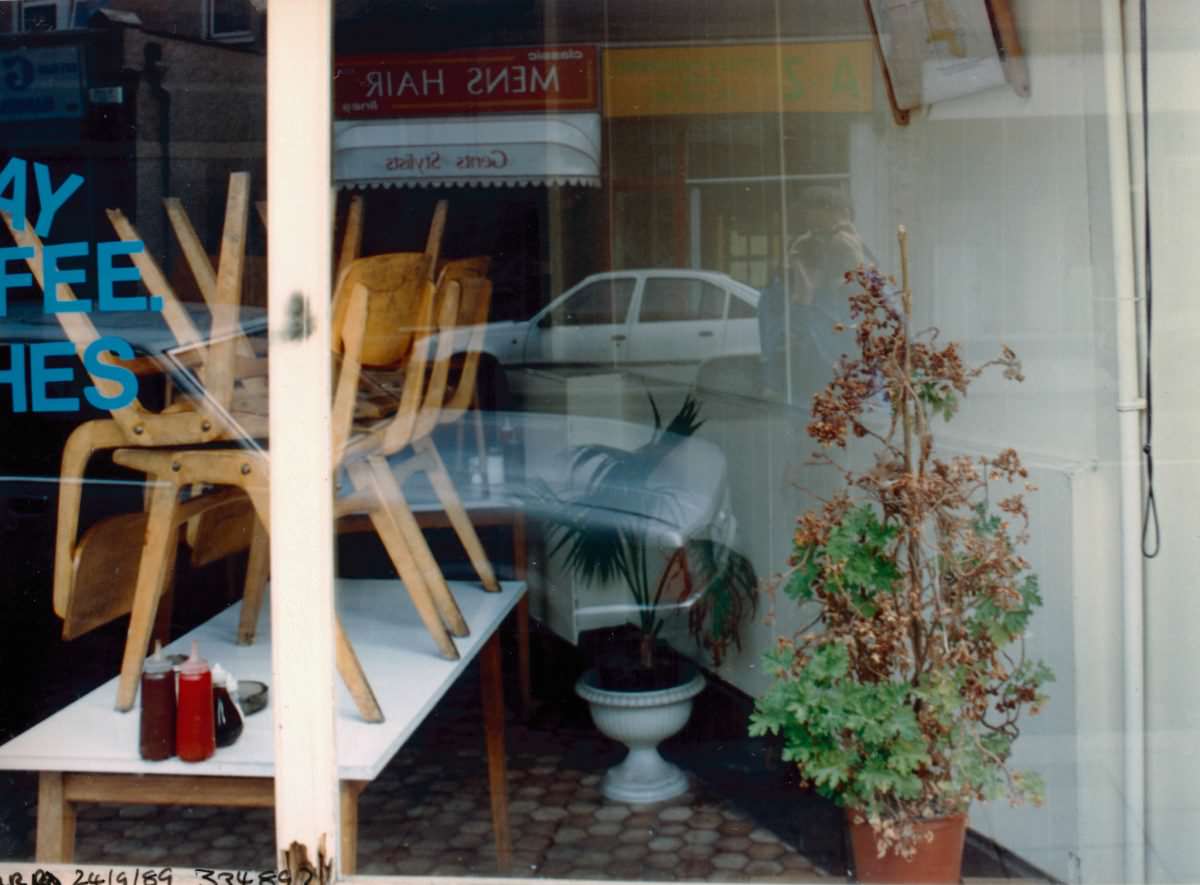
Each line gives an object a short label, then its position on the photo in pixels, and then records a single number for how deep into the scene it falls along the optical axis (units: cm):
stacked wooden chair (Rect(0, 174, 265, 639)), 247
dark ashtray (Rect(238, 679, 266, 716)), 246
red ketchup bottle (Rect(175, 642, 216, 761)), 229
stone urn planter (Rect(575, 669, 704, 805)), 319
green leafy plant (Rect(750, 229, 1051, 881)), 237
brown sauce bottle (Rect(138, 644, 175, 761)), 229
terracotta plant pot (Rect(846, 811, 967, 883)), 237
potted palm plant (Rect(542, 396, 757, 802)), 327
